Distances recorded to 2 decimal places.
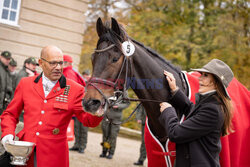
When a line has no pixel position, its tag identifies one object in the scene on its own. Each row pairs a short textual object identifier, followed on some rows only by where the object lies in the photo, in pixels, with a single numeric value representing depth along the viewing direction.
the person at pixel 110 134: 8.20
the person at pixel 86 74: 9.12
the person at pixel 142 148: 7.84
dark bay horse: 2.87
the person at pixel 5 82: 6.64
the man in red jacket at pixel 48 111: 3.22
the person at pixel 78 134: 7.38
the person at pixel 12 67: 7.35
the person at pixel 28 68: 7.34
